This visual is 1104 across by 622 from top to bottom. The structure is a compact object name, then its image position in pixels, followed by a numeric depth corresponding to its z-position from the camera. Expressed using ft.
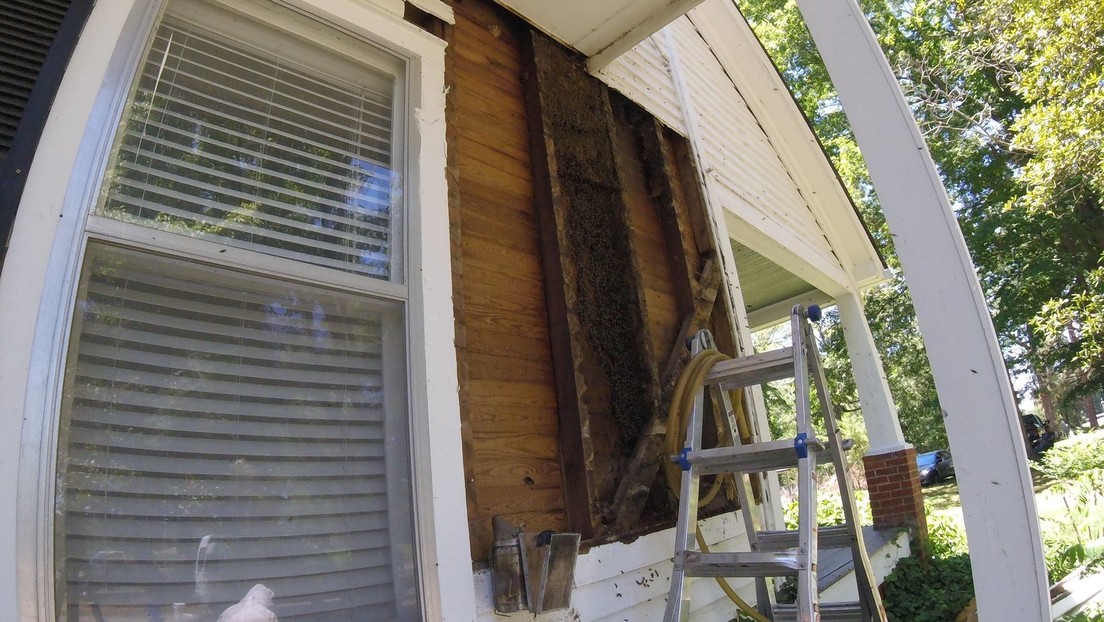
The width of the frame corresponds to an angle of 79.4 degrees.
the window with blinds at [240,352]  4.04
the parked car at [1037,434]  49.97
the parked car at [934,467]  52.75
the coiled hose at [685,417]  7.97
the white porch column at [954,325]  4.37
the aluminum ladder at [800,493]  6.39
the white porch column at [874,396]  16.92
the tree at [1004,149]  27.12
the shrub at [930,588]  12.41
